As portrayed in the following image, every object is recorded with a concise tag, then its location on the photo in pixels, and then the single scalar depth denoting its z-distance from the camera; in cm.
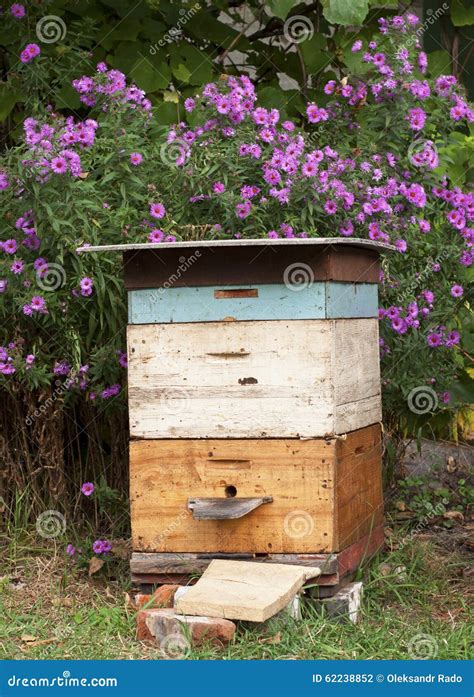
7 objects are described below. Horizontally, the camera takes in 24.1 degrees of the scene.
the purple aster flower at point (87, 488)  414
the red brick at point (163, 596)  343
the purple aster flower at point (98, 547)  401
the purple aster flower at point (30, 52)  434
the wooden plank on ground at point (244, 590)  315
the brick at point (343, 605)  343
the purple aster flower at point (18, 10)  447
